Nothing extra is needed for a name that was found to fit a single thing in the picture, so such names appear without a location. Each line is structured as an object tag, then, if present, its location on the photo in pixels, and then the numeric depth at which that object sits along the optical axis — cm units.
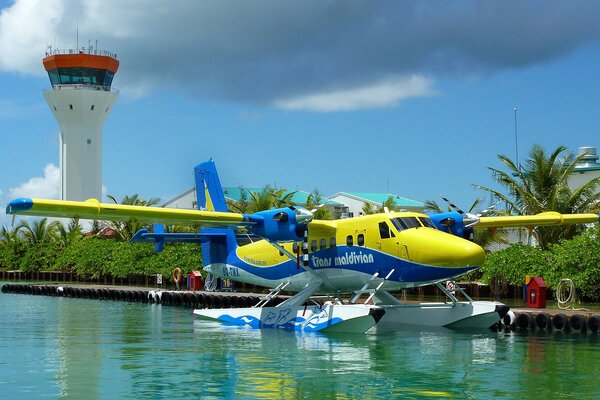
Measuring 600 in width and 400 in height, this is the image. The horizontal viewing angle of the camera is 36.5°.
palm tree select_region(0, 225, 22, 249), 8352
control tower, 9756
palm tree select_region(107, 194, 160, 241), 6625
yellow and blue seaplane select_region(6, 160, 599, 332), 2392
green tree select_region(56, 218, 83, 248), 7650
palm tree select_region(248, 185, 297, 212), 5512
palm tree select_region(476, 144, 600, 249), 3944
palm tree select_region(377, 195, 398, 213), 5791
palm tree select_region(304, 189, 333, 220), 5501
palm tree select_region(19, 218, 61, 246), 8125
